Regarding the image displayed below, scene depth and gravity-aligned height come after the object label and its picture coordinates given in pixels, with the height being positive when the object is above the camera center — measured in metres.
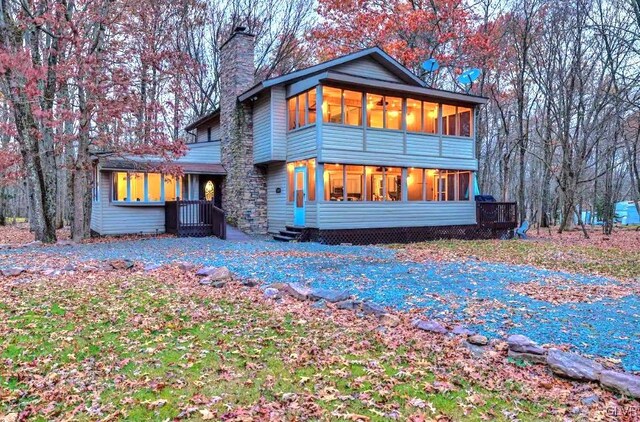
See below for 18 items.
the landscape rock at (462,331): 4.95 -1.58
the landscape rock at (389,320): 5.30 -1.55
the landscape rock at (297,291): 6.54 -1.44
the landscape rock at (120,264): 8.77 -1.30
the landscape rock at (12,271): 7.86 -1.29
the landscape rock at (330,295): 6.37 -1.46
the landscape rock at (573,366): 3.82 -1.57
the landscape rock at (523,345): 4.33 -1.55
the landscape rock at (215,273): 7.77 -1.36
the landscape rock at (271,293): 6.59 -1.47
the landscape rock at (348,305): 6.02 -1.52
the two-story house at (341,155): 14.25 +1.69
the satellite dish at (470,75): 18.62 +5.53
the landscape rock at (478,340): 4.68 -1.58
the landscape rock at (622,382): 3.54 -1.59
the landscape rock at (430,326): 5.06 -1.56
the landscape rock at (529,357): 4.21 -1.62
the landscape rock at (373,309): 5.72 -1.51
